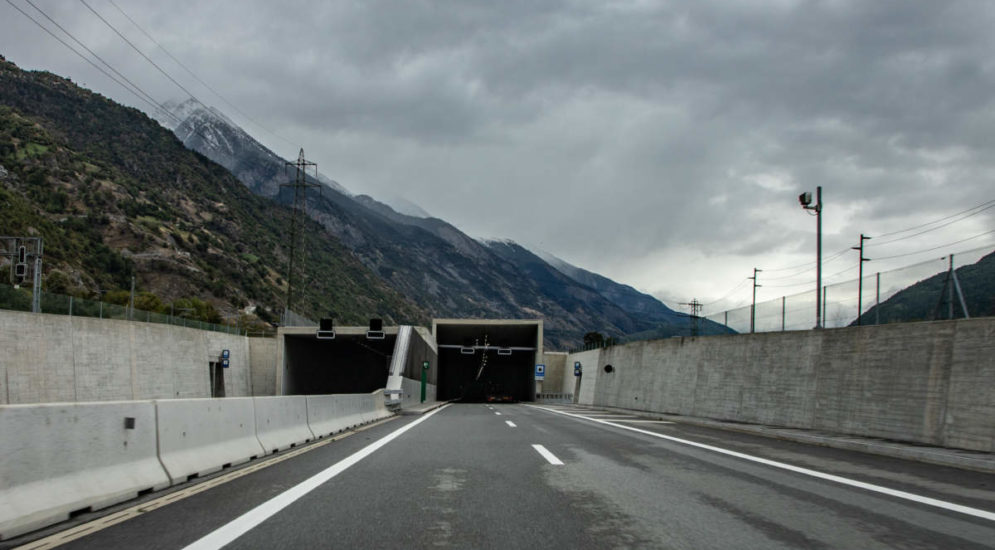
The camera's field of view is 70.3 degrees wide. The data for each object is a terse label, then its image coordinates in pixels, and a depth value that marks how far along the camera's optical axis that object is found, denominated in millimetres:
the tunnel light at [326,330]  48656
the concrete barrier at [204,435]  7891
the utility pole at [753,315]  23656
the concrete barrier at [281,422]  11461
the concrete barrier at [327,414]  15148
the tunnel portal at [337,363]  57562
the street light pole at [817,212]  24970
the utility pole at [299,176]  61700
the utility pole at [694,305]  90250
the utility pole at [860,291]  18059
